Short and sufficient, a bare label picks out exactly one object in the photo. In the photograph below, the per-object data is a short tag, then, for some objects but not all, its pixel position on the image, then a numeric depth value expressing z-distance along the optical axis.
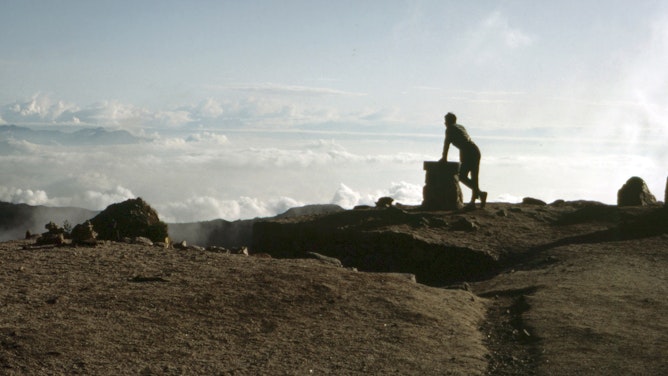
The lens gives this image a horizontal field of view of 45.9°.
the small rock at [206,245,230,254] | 13.04
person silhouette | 19.34
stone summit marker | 19.55
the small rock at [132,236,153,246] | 12.84
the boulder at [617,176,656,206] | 22.52
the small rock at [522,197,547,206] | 22.08
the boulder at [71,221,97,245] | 12.24
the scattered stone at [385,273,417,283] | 11.94
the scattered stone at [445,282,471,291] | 12.82
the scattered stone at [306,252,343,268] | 12.79
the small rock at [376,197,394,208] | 20.93
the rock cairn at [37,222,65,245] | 12.25
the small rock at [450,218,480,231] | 17.55
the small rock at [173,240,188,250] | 12.62
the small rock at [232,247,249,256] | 12.96
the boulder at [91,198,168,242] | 14.05
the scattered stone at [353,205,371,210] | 20.12
